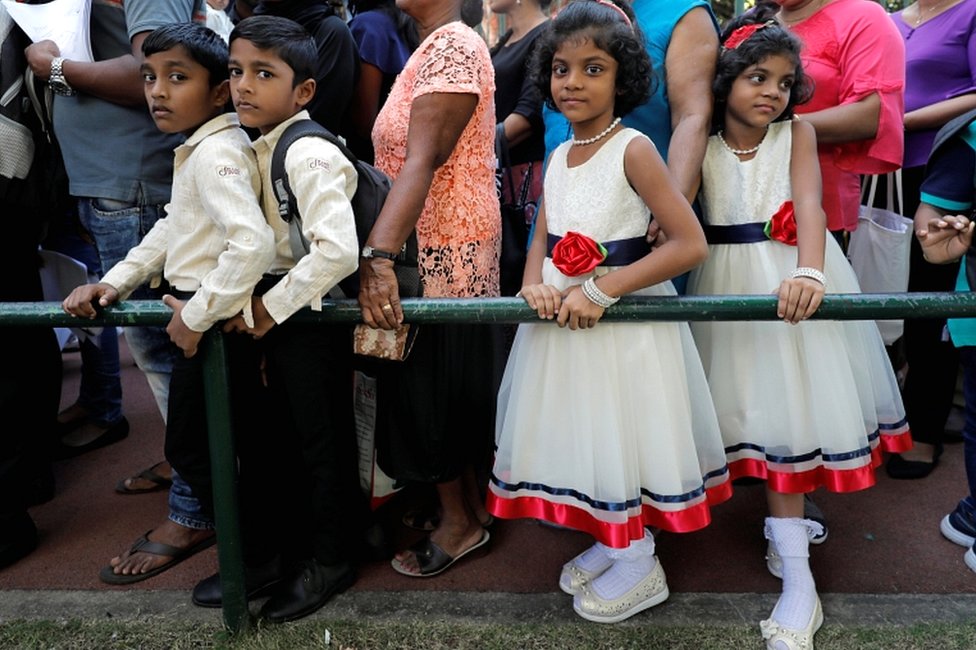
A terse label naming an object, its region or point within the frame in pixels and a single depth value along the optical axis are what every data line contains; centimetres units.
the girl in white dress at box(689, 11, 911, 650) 200
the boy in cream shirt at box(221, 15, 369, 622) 179
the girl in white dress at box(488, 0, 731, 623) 189
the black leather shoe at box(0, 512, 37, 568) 248
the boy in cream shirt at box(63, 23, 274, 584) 180
